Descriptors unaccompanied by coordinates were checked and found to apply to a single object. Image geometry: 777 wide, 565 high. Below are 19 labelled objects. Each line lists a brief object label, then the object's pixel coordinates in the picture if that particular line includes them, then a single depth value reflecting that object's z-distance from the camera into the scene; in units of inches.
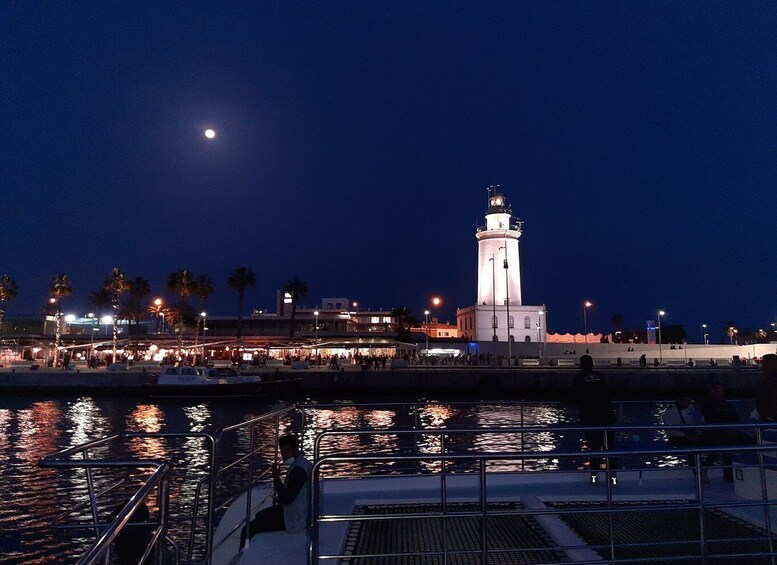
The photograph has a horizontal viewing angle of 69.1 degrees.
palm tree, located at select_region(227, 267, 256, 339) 3390.7
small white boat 1642.5
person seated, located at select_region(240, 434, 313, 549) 219.3
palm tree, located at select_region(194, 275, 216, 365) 3157.0
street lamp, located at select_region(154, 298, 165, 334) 4040.8
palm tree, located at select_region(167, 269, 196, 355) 3065.9
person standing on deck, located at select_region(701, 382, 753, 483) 327.6
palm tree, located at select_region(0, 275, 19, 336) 3307.1
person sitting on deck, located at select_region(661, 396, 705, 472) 359.9
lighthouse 3041.3
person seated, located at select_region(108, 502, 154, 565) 231.0
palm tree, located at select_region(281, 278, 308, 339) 3636.8
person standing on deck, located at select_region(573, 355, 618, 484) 332.2
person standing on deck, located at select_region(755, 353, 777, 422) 279.4
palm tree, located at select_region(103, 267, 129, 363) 3280.0
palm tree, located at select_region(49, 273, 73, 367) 3248.0
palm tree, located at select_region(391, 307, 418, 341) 3923.7
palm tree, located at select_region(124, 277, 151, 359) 3430.4
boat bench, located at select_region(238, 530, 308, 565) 200.2
